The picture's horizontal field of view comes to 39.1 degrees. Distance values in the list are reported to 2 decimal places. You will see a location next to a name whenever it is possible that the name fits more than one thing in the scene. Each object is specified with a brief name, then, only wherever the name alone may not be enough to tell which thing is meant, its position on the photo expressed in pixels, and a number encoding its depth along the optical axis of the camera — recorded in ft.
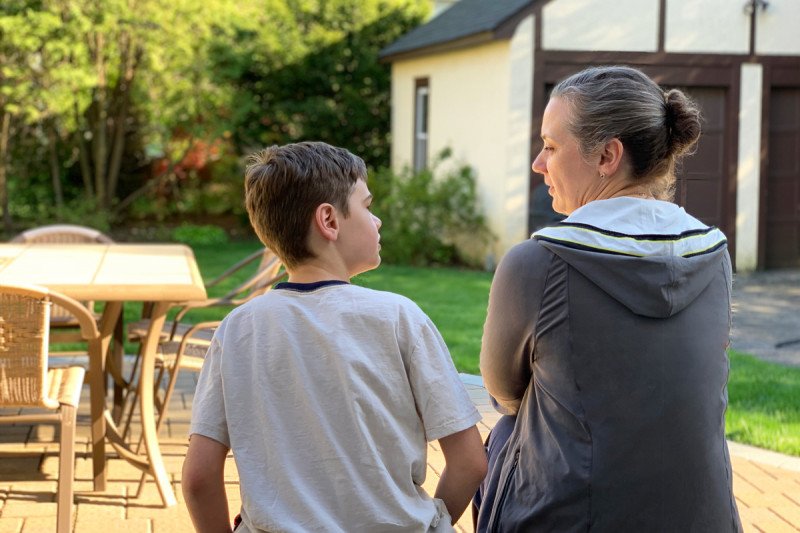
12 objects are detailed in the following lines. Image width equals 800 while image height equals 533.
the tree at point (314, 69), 53.01
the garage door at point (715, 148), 41.93
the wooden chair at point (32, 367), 10.84
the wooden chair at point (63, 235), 20.33
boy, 5.92
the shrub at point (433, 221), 43.06
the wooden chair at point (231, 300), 15.14
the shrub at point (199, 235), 52.24
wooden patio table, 13.00
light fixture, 42.04
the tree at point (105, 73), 45.27
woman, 6.09
